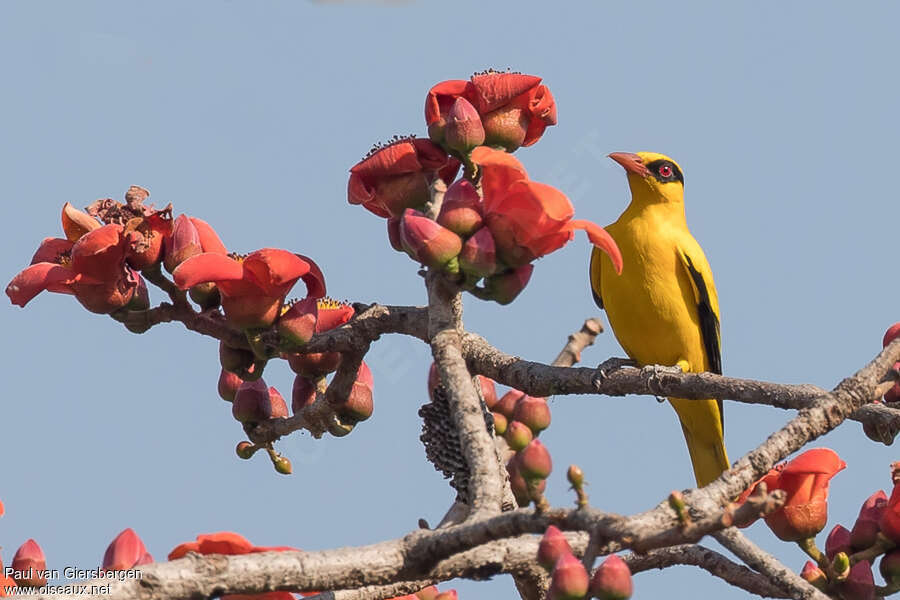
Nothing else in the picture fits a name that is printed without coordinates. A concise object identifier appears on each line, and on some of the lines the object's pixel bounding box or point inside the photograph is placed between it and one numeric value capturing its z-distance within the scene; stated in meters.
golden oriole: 13.92
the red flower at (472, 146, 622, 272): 6.26
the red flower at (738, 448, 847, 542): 7.25
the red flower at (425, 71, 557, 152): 7.55
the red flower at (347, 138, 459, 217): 7.42
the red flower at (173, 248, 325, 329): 6.72
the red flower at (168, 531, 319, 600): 5.12
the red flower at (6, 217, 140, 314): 6.96
